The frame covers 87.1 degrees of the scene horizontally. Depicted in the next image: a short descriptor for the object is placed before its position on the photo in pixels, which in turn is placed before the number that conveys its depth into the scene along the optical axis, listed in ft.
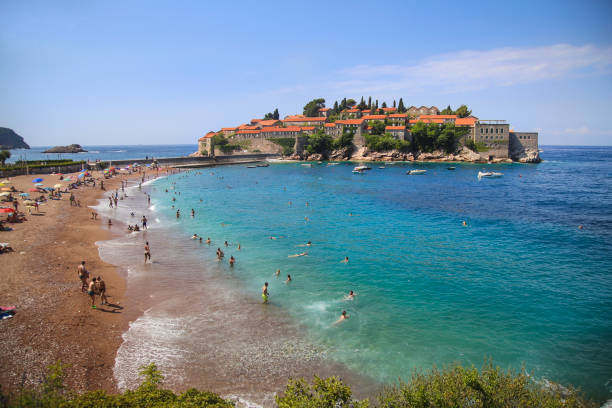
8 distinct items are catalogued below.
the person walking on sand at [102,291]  55.26
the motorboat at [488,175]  241.94
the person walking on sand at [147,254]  77.77
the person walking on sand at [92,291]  55.34
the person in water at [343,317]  53.42
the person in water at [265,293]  59.63
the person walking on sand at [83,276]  59.35
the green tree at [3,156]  221.46
